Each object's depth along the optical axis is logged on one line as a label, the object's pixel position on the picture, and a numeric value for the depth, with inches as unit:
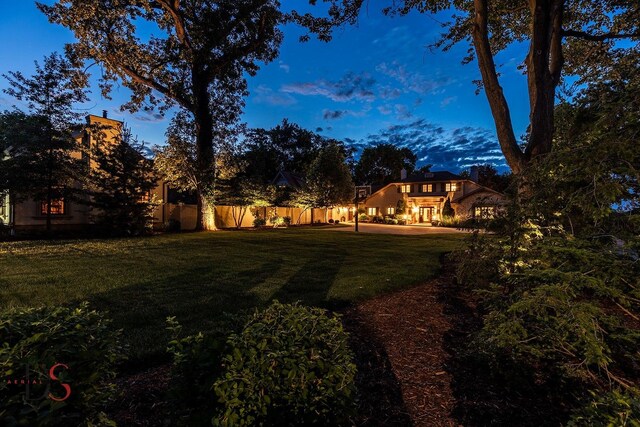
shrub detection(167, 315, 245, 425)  63.9
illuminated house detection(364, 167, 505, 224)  1423.5
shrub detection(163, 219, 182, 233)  789.9
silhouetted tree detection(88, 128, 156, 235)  594.9
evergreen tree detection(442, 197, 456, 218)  1277.1
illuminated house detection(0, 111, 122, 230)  608.7
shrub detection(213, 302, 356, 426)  58.6
